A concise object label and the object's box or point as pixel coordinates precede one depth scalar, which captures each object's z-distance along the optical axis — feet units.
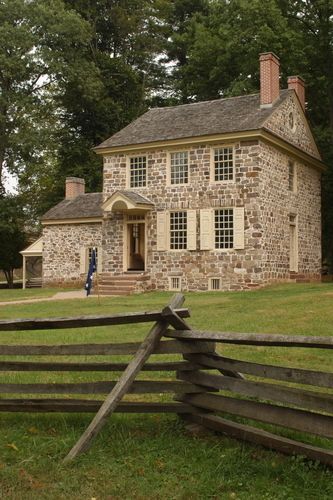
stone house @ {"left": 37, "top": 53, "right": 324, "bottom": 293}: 75.92
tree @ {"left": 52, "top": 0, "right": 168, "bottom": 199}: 133.18
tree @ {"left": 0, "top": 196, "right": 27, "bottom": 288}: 118.52
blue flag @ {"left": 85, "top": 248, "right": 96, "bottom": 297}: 70.70
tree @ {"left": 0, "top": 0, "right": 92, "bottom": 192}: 114.52
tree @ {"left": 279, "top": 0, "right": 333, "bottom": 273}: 101.24
